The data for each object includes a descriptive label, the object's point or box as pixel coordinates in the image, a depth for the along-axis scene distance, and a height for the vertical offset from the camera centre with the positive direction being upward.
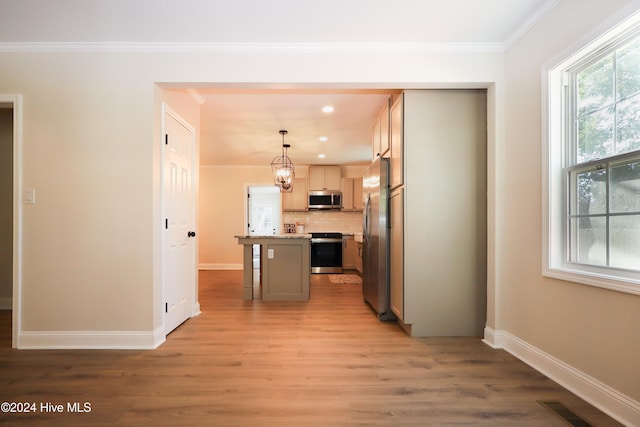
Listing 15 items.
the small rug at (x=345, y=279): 6.00 -1.22
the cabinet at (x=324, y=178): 7.71 +0.88
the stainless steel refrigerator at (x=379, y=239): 3.55 -0.26
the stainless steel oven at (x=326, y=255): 7.23 -0.87
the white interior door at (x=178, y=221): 3.06 -0.07
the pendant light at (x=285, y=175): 5.29 +0.65
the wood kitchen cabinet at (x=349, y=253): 7.35 -0.84
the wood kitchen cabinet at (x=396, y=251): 3.12 -0.35
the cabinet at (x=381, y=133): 3.70 +1.01
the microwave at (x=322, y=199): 7.62 +0.38
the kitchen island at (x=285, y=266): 4.57 -0.71
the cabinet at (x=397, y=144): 3.11 +0.71
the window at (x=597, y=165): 1.77 +0.32
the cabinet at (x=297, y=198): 7.71 +0.41
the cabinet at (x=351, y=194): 7.75 +0.51
